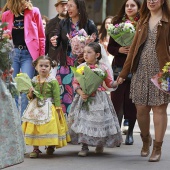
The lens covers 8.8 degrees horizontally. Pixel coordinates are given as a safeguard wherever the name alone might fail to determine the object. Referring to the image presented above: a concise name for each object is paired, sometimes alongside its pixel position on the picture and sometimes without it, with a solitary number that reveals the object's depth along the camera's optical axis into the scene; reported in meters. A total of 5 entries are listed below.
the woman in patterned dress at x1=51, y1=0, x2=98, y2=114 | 15.14
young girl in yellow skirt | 12.91
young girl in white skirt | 13.18
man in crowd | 15.47
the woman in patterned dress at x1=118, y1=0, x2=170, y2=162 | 12.60
